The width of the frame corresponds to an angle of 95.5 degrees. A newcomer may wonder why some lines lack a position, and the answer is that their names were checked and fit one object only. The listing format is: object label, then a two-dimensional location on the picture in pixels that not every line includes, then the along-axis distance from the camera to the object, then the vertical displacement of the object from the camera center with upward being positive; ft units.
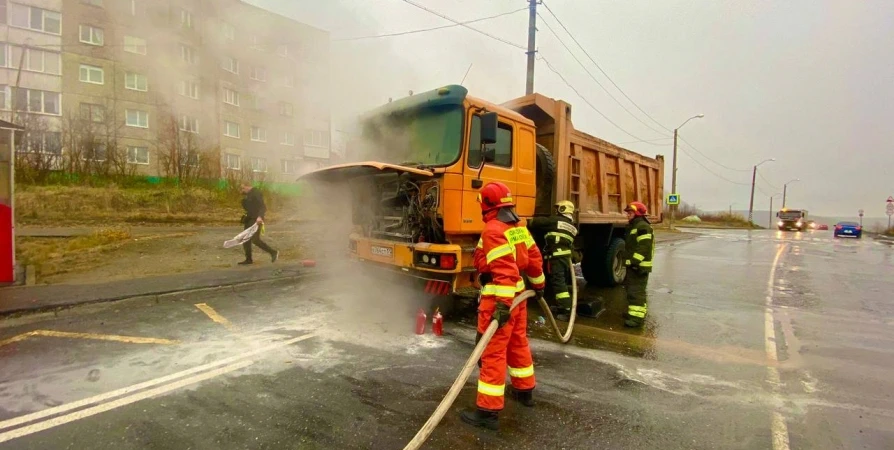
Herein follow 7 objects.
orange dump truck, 14.29 +1.42
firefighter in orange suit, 8.73 -2.04
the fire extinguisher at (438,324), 14.67 -4.15
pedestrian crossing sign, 80.28 +3.39
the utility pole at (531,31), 39.45 +17.80
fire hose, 7.01 -3.41
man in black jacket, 26.40 -0.36
